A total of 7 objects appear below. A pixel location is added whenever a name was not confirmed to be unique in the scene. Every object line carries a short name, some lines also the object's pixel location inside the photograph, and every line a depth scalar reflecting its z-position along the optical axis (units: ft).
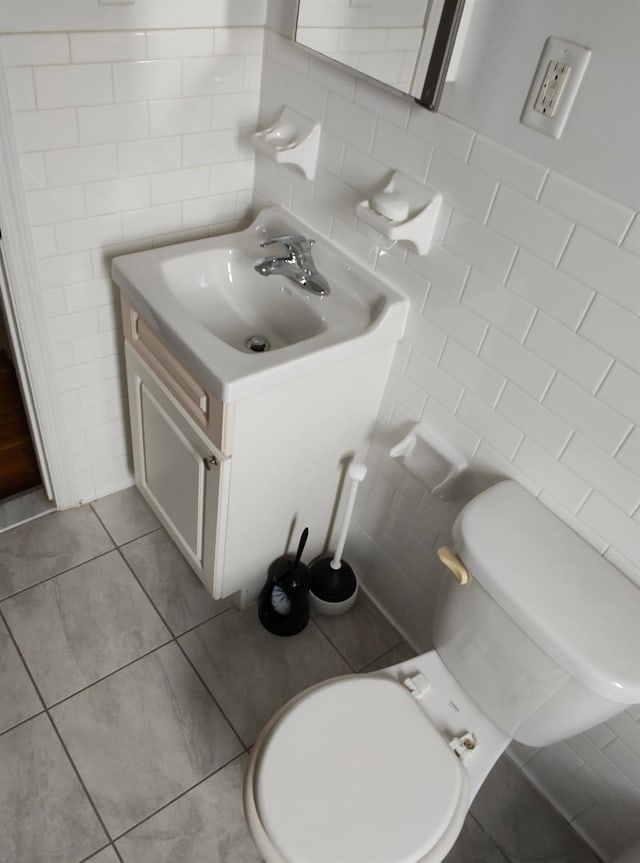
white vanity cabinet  4.46
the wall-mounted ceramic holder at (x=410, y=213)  4.02
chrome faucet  4.80
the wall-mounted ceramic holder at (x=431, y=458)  4.63
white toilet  3.51
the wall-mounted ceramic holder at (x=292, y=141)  4.70
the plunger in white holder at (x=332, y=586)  5.91
